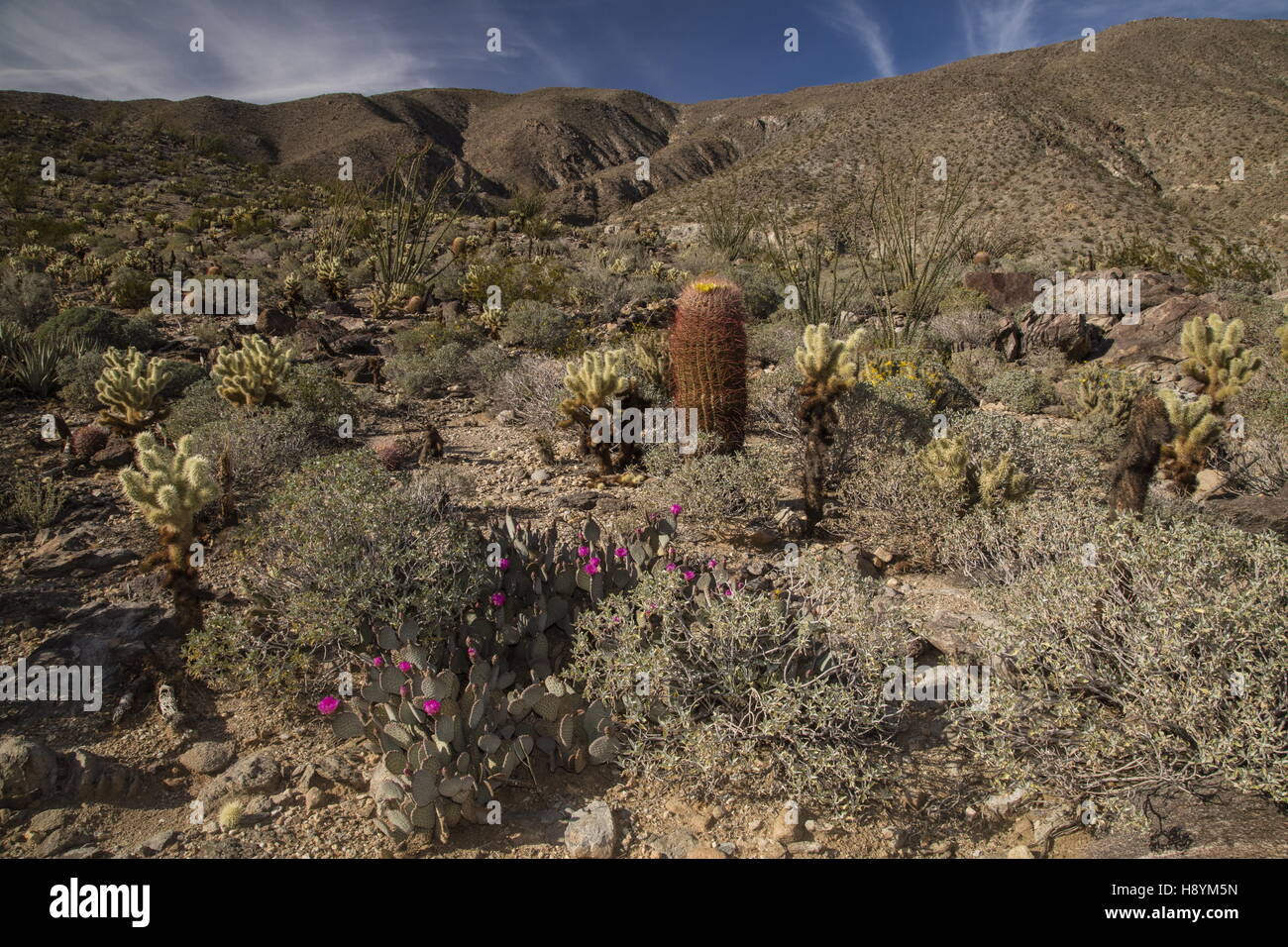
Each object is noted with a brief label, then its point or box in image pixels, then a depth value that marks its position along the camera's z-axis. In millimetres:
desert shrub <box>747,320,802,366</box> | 10352
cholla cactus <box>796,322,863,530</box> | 5387
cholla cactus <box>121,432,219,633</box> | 3760
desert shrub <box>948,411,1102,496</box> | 5504
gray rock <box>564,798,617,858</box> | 2625
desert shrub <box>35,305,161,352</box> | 9023
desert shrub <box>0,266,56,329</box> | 10359
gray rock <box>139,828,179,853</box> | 2594
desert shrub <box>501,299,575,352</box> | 10672
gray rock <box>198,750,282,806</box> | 2891
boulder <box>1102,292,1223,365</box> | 10812
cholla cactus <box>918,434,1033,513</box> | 5012
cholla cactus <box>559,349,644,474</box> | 6199
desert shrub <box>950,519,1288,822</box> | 2490
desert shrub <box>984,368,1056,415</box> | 8883
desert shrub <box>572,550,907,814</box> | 2922
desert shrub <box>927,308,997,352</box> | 11680
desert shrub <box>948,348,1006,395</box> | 10148
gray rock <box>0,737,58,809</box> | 2727
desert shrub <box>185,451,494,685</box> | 3516
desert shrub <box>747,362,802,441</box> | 7184
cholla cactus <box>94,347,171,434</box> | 6594
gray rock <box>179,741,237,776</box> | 3078
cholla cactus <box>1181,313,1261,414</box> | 7273
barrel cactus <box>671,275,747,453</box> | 6086
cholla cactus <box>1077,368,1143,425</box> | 7793
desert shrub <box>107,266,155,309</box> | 12375
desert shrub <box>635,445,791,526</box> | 5328
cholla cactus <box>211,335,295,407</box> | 6762
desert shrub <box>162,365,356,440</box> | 6676
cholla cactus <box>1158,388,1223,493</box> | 5688
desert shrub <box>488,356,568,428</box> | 7816
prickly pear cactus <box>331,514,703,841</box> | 2746
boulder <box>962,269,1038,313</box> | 13609
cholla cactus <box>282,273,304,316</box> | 12367
